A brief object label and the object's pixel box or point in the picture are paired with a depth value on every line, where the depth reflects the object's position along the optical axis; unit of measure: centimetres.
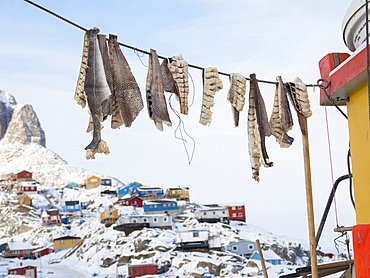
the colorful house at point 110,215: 6581
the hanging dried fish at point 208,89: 546
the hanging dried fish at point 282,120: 595
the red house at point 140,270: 4556
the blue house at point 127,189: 8510
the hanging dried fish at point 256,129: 566
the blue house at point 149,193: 8183
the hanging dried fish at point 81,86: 455
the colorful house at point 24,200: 8169
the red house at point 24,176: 9388
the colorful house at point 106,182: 10219
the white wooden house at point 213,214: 6656
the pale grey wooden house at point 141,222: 6144
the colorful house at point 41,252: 6284
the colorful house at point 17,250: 6456
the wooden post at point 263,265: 595
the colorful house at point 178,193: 8456
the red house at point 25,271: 4669
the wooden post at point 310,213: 537
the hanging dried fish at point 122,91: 474
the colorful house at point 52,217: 7319
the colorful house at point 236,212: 7250
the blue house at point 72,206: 7950
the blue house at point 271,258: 4752
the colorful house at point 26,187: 8788
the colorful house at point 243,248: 5400
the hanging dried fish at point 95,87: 430
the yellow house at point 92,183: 9950
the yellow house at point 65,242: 6362
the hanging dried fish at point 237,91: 569
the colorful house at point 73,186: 10100
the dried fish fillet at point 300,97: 607
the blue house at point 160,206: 6975
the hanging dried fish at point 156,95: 482
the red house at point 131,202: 7594
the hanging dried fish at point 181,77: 517
